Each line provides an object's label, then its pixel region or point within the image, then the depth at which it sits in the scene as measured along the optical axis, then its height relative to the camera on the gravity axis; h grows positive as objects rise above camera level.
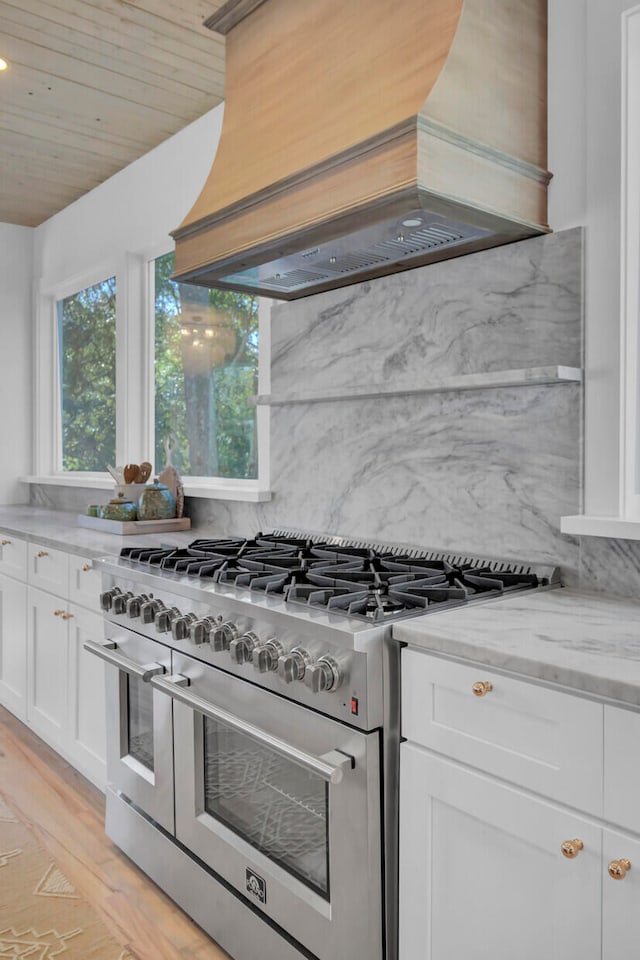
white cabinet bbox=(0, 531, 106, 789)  2.62 -0.70
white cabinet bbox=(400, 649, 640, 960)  1.09 -0.56
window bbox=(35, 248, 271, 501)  3.09 +0.46
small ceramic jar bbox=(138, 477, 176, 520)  3.13 -0.13
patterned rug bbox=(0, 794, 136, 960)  1.88 -1.20
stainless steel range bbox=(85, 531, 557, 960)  1.44 -0.57
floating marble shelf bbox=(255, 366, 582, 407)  1.72 +0.23
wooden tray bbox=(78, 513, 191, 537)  3.02 -0.22
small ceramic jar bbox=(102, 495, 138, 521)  3.12 -0.16
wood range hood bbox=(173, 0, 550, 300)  1.58 +0.78
